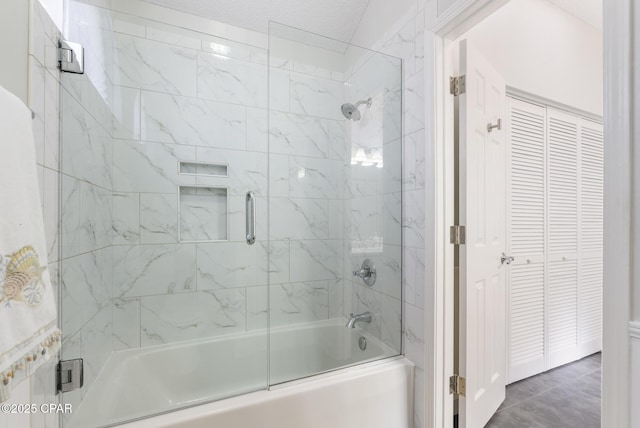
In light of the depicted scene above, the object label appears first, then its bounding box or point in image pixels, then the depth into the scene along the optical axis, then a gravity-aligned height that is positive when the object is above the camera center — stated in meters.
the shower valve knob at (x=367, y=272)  1.83 -0.39
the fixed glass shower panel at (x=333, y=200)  1.73 +0.10
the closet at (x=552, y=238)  2.21 -0.20
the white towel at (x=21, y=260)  0.54 -0.10
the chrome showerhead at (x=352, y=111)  1.86 +0.70
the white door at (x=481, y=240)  1.46 -0.15
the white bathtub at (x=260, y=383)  1.18 -0.88
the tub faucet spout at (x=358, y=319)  1.83 -0.70
